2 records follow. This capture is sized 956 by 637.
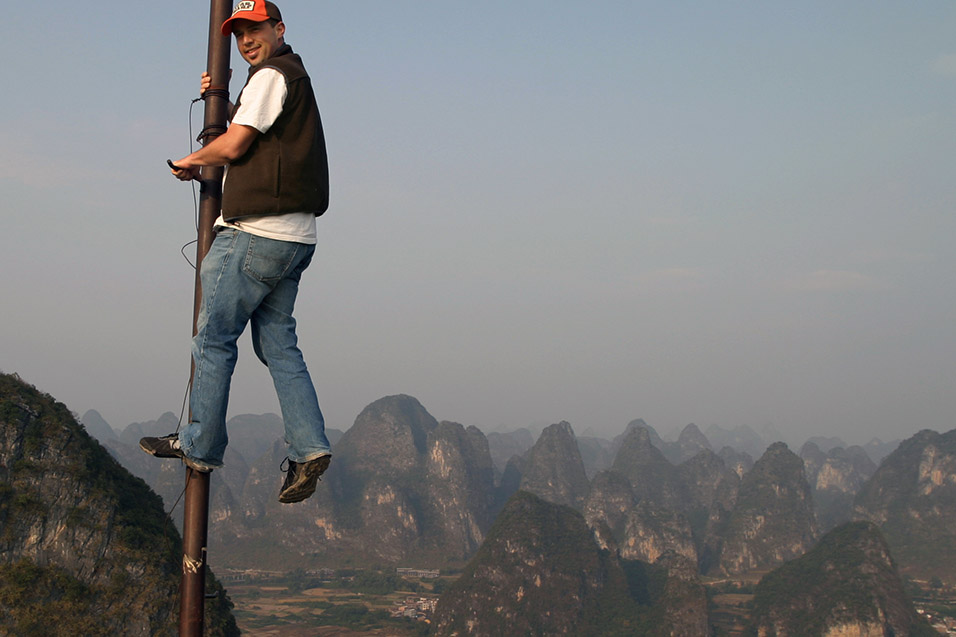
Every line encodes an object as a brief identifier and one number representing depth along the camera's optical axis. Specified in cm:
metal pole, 295
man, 295
